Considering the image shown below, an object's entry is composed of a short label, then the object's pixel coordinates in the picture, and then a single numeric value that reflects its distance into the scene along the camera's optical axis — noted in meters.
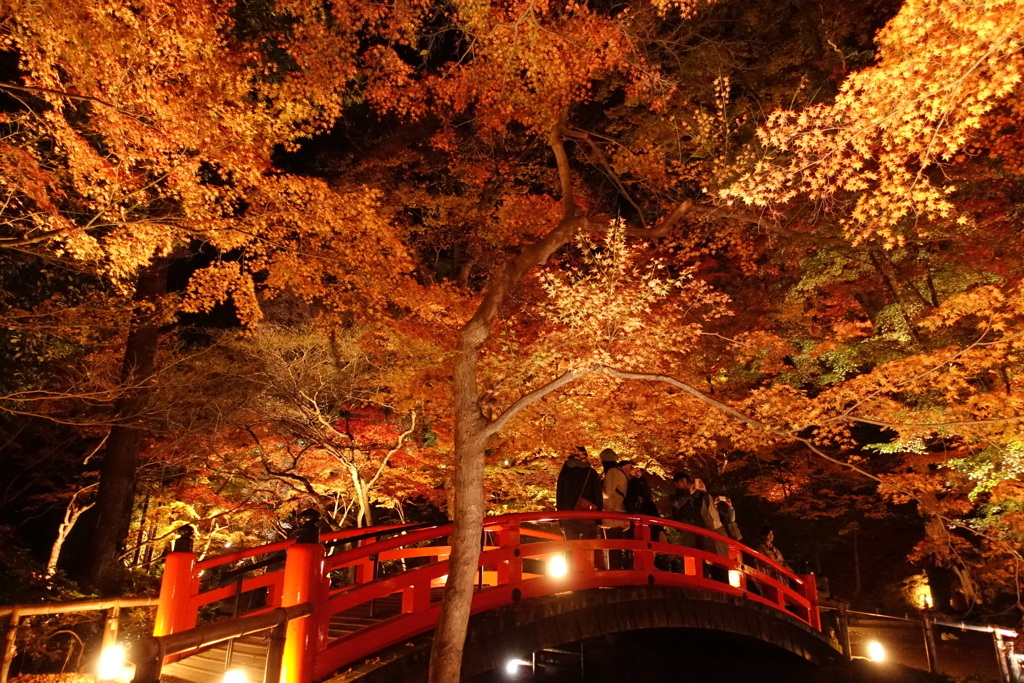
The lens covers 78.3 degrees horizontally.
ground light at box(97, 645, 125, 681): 5.66
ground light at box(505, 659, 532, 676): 10.01
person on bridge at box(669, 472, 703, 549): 10.36
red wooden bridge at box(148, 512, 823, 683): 5.30
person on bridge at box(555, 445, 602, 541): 8.96
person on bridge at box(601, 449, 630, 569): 9.62
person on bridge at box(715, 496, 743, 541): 10.88
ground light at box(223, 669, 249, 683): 5.38
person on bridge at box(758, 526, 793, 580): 11.73
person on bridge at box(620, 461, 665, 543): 9.72
